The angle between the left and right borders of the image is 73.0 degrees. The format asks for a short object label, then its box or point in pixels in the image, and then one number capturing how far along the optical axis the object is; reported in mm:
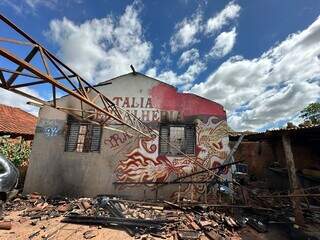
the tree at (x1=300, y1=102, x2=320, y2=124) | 33219
